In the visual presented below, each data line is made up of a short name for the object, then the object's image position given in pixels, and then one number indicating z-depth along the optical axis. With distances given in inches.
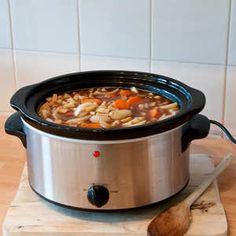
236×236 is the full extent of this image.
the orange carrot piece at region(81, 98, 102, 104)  46.3
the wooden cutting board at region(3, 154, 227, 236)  41.4
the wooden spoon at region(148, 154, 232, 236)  40.8
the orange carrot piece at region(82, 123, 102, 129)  42.2
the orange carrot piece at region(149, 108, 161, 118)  43.8
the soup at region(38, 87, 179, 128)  43.1
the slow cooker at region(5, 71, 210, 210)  40.1
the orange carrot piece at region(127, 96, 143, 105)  46.1
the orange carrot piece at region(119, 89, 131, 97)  47.5
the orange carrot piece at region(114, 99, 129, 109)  45.3
